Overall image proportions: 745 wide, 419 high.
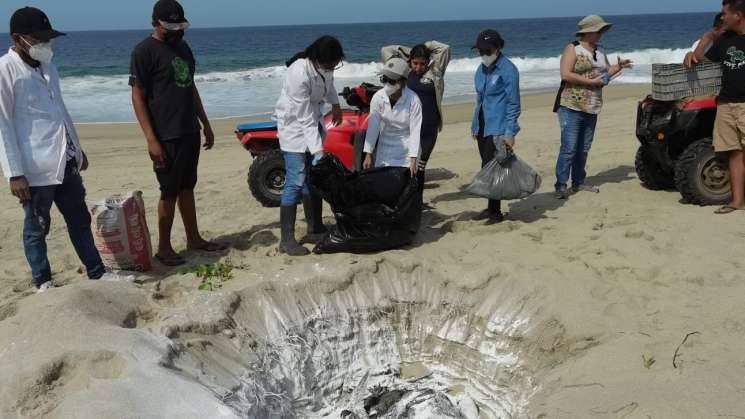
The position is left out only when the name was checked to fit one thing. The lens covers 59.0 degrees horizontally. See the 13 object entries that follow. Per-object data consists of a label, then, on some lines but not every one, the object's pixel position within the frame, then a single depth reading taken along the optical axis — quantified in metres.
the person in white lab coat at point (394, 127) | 5.30
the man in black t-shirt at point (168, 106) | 4.75
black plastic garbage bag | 5.11
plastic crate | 5.87
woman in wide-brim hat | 6.42
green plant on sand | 4.58
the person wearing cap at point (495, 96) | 5.66
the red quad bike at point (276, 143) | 6.79
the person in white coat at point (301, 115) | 4.95
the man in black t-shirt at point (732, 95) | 5.36
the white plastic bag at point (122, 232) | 4.77
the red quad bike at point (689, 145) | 5.95
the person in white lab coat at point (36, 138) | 3.97
